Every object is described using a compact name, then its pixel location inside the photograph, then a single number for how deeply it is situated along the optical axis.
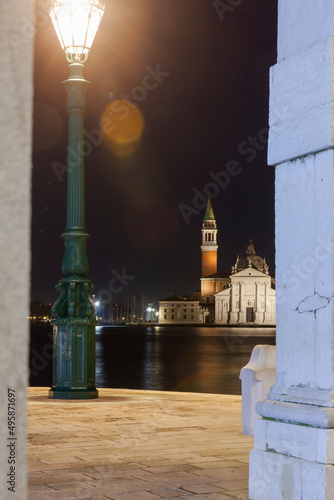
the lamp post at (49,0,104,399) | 9.31
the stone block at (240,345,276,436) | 6.68
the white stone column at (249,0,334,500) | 3.69
